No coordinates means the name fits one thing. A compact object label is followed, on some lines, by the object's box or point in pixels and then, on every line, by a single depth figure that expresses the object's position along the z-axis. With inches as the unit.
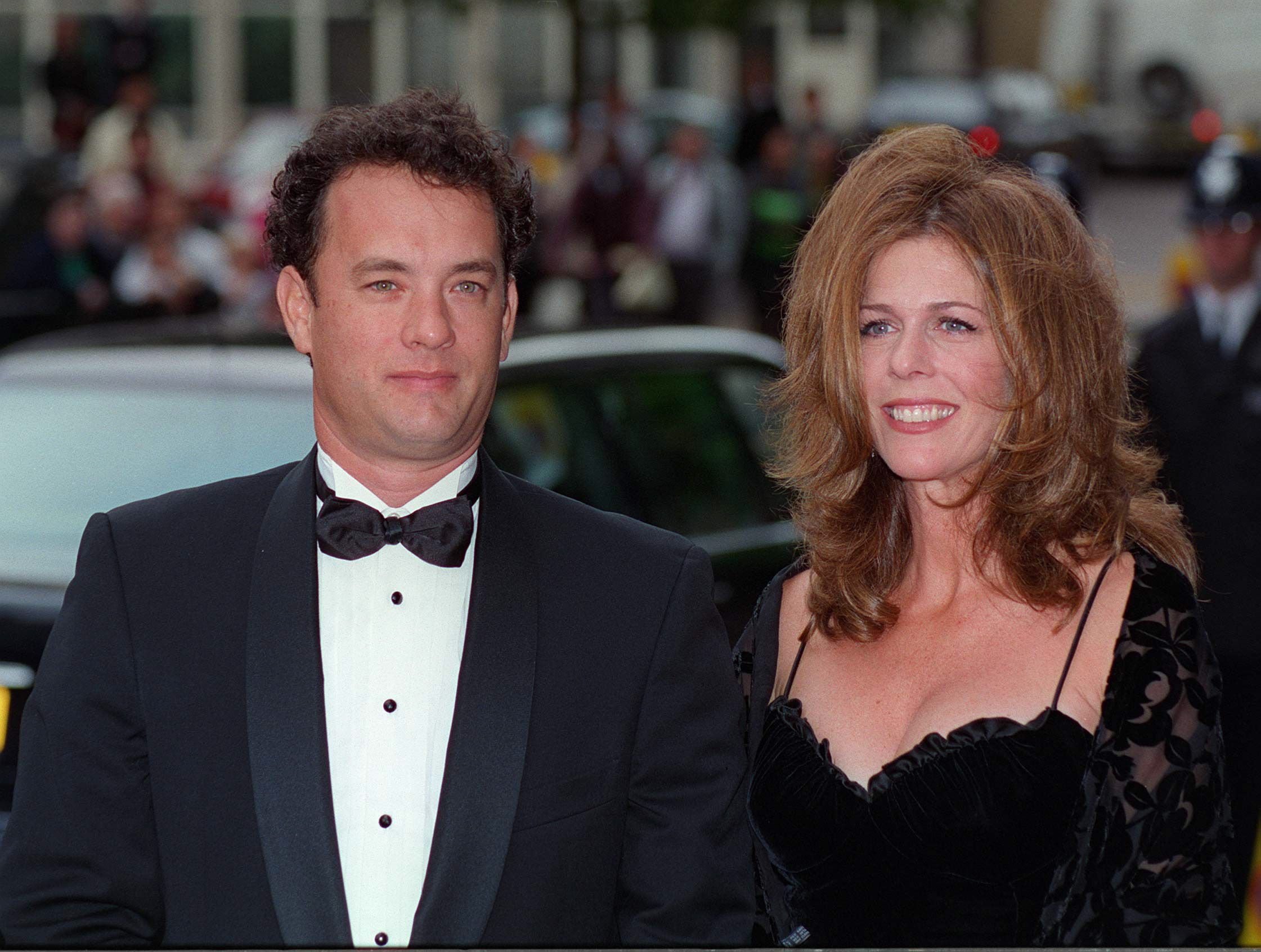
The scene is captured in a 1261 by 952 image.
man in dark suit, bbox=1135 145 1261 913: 199.6
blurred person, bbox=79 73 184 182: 593.0
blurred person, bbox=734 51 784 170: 721.6
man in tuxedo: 98.8
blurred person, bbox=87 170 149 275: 502.0
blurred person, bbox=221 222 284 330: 470.9
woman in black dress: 110.7
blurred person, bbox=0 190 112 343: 490.3
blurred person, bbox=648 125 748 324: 590.6
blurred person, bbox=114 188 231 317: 474.6
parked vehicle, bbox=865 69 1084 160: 983.6
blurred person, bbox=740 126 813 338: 584.4
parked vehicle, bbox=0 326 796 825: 187.3
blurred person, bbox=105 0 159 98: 726.5
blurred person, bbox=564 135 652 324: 584.7
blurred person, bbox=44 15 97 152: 705.0
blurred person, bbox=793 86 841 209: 673.0
